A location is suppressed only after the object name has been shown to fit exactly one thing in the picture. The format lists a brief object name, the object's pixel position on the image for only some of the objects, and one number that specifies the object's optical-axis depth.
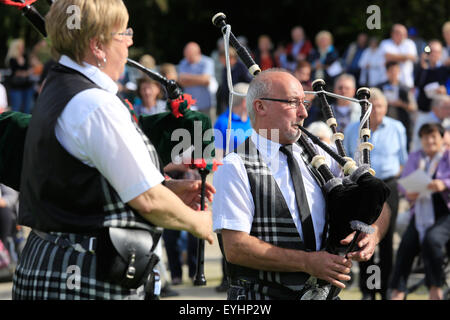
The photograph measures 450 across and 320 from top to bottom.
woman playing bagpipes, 5.14
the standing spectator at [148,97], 16.62
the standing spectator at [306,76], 17.89
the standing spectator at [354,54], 25.82
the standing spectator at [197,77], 23.17
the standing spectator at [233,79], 16.00
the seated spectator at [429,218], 13.42
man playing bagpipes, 6.18
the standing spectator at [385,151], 14.12
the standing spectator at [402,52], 22.25
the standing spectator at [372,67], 23.20
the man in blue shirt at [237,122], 12.99
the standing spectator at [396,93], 19.83
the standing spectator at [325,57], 22.36
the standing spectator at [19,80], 26.91
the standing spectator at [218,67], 25.98
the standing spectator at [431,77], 19.70
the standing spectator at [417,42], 24.71
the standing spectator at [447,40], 20.48
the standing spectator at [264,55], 27.42
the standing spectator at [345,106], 15.36
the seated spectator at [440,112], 17.14
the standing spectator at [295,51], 26.47
